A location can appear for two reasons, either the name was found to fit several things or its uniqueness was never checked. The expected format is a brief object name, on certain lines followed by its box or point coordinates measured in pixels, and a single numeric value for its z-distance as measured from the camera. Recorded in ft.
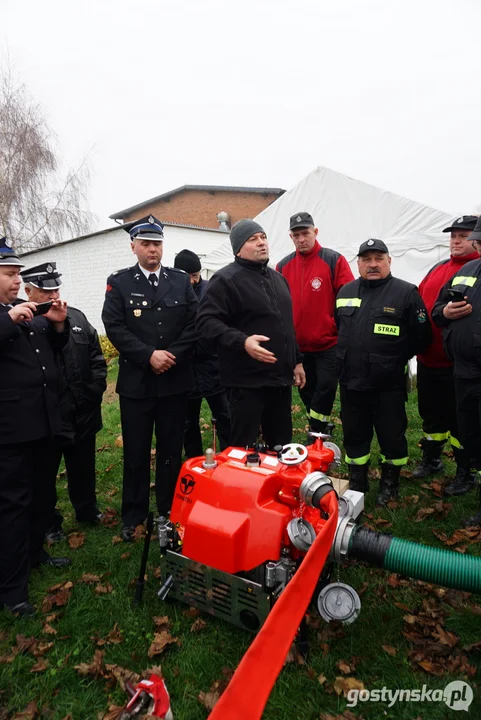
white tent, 27.78
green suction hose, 6.53
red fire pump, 7.60
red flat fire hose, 4.68
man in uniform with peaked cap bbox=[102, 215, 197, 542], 12.13
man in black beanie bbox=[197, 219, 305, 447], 11.51
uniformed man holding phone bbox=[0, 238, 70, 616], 9.71
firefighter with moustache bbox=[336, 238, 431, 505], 12.92
